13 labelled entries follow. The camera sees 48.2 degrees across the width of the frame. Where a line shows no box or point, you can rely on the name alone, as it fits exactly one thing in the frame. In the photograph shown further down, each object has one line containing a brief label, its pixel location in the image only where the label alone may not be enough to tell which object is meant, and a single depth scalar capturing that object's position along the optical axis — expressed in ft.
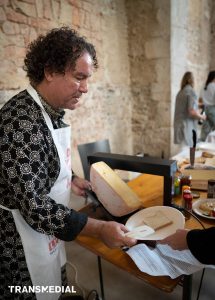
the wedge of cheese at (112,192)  3.47
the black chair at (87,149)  7.29
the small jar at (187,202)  3.69
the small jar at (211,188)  4.12
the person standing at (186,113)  10.42
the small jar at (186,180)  4.44
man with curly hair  2.49
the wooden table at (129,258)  2.65
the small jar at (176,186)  4.40
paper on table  2.69
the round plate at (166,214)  3.01
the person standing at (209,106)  13.34
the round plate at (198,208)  3.60
